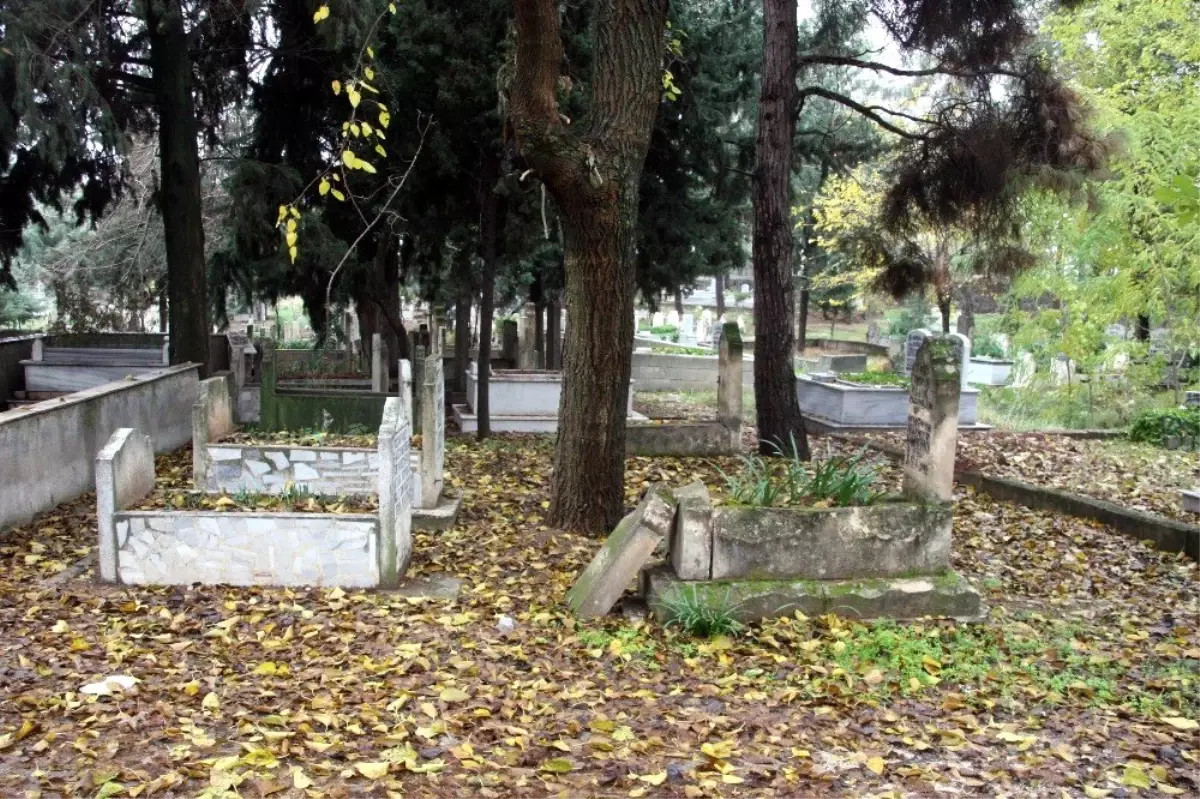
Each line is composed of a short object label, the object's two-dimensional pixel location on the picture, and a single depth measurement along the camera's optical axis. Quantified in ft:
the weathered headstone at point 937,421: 21.31
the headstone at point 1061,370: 60.13
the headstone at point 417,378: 37.93
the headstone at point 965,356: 56.04
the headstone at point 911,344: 61.98
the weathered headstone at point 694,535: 20.20
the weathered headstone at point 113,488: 20.77
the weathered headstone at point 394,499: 21.47
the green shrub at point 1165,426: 47.29
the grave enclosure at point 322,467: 25.99
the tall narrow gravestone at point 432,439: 27.17
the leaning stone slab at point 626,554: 20.08
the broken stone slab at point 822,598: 20.13
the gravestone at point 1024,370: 63.16
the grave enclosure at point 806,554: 20.25
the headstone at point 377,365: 48.19
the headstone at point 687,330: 113.09
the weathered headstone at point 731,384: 38.55
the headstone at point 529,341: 65.77
